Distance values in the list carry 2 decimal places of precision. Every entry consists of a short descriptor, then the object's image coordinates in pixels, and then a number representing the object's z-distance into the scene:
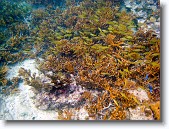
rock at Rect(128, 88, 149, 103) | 2.14
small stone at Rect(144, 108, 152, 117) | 2.04
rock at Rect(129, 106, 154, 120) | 2.04
